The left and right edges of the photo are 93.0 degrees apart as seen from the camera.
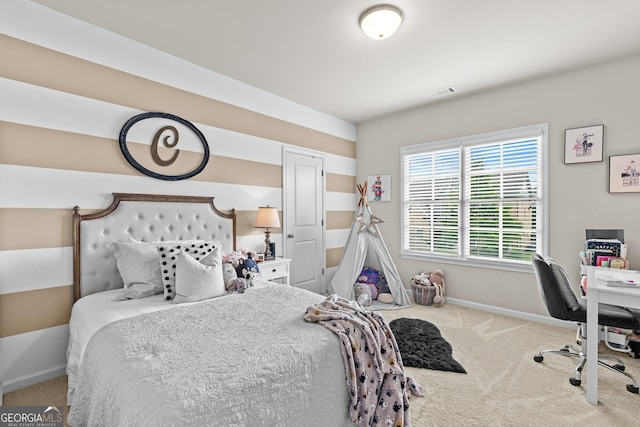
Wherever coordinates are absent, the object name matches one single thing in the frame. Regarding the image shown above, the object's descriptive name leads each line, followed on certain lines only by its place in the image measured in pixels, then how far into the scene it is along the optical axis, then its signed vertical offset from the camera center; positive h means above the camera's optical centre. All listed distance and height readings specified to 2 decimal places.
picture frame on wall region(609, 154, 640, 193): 2.99 +0.40
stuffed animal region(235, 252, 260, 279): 2.68 -0.50
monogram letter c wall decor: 2.73 +0.66
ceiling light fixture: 2.31 +1.50
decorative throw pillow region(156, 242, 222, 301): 2.30 -0.38
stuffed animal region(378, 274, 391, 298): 4.46 -1.12
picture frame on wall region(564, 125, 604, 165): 3.18 +0.75
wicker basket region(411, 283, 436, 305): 4.14 -1.13
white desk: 2.01 -0.72
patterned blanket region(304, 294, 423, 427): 1.59 -0.86
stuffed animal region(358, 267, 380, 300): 4.43 -1.00
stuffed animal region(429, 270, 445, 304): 4.13 -0.99
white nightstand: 3.45 -0.69
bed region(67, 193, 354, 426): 1.14 -0.67
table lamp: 3.56 -0.10
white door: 4.26 -0.10
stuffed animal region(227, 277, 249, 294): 2.45 -0.60
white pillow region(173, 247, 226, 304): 2.22 -0.53
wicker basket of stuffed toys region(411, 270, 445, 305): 4.14 -1.05
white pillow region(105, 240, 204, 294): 2.38 -0.43
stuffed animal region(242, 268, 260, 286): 2.62 -0.57
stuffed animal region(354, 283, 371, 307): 4.13 -1.14
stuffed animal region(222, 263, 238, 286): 2.54 -0.53
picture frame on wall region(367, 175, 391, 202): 4.94 +0.39
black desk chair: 2.23 -0.74
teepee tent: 4.33 -0.66
